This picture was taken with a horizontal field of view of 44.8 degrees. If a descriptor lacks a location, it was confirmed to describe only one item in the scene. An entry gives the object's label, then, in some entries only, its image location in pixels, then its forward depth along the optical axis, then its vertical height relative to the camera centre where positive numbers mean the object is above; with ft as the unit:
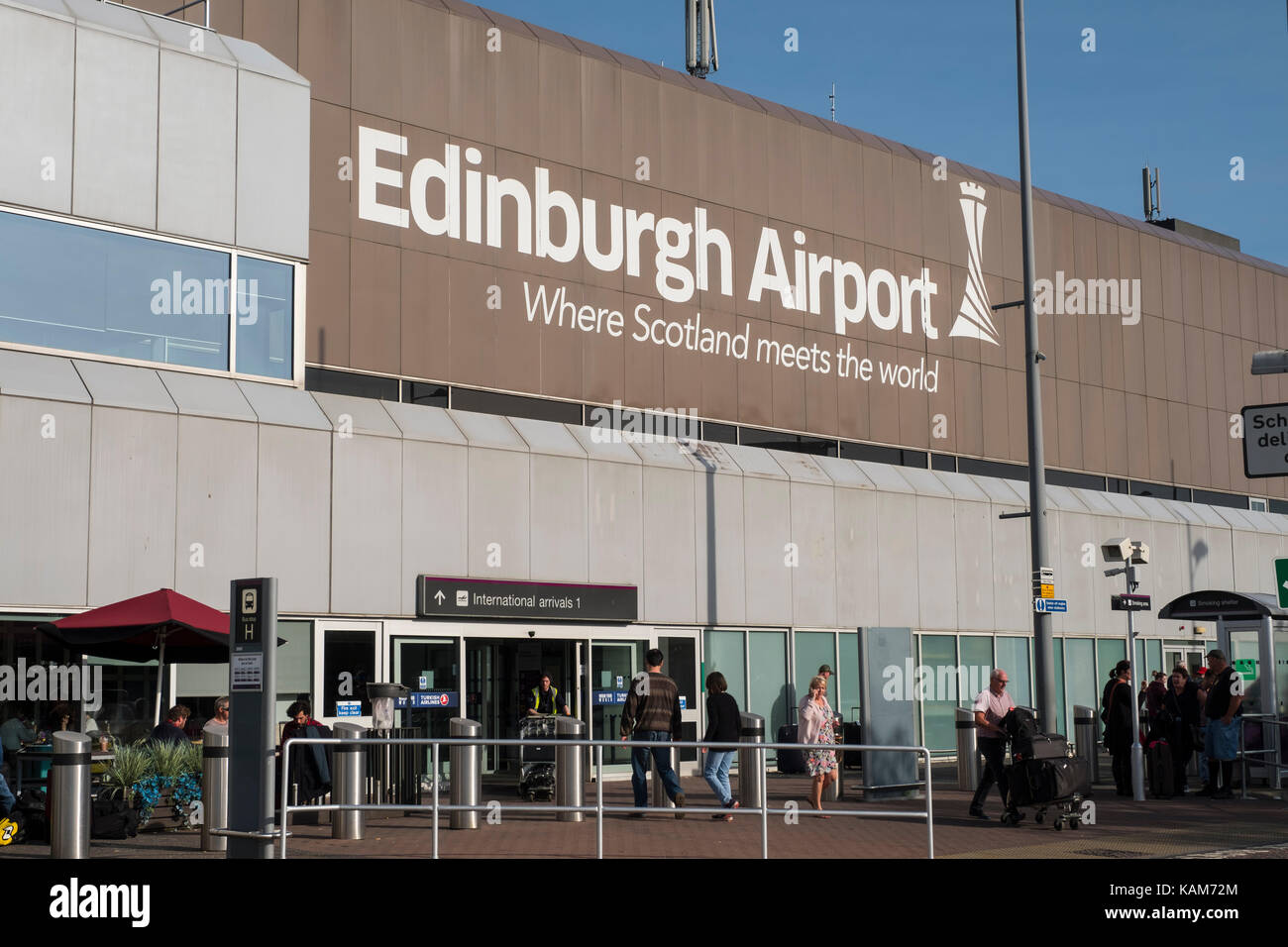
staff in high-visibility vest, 73.07 -2.67
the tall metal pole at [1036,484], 74.43 +7.59
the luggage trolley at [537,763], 66.59 -5.16
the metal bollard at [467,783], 54.90 -4.90
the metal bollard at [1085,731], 74.23 -4.41
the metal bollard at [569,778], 58.70 -5.11
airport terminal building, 65.72 +14.74
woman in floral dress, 60.18 -3.31
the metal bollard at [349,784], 51.67 -4.60
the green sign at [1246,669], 82.69 -1.67
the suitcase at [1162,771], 69.77 -5.91
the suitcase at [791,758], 84.69 -6.36
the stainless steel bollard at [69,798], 45.06 -4.38
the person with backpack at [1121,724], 71.05 -3.94
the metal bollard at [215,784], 48.96 -4.32
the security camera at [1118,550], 73.46 +4.16
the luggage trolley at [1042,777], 55.11 -4.88
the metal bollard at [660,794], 62.80 -6.52
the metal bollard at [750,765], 63.36 -5.02
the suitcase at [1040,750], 55.88 -3.98
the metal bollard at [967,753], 75.72 -5.50
